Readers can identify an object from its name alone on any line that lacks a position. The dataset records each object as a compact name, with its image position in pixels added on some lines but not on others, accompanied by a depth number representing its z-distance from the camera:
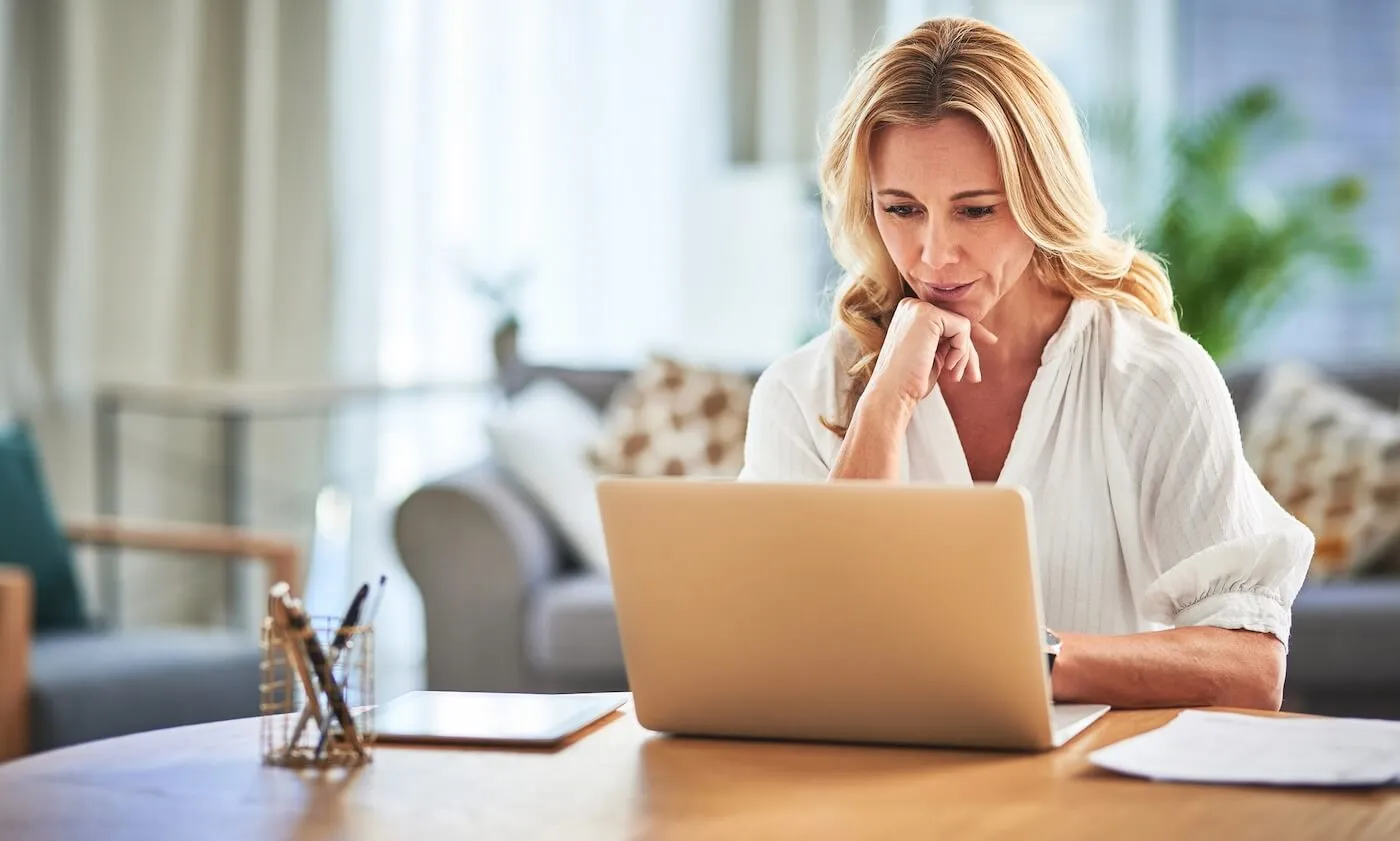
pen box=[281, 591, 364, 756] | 2.34
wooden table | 2.17
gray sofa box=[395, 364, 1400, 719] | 4.74
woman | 2.78
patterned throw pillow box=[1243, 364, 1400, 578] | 5.10
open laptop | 2.27
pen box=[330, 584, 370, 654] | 2.35
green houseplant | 7.35
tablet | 2.42
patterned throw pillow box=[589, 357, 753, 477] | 5.46
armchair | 4.12
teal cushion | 4.87
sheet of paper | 2.25
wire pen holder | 2.34
